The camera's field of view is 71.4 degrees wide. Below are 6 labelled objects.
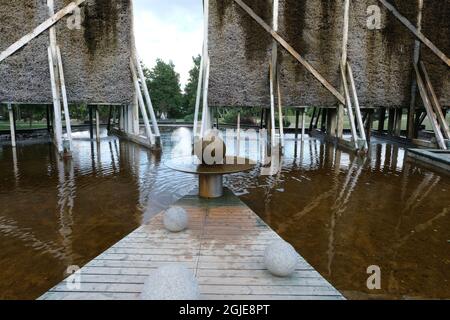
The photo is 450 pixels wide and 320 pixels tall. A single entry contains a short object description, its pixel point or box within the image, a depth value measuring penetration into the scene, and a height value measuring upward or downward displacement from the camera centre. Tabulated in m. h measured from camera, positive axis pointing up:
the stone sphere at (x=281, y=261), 3.96 -1.82
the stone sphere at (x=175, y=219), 5.47 -1.80
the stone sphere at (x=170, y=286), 3.10 -1.69
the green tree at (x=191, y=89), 46.87 +4.03
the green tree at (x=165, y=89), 45.88 +3.91
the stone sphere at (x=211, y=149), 7.69 -0.79
